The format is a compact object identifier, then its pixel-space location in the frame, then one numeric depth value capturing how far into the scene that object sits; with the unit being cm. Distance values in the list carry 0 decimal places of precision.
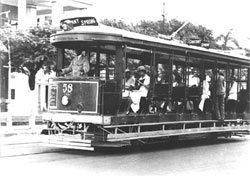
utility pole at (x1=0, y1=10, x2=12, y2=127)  1693
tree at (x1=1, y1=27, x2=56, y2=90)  1850
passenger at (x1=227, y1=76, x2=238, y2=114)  1563
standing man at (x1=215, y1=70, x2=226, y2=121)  1469
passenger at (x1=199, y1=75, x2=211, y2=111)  1419
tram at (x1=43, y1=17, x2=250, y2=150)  1094
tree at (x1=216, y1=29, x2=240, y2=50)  3506
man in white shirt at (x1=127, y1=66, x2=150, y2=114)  1177
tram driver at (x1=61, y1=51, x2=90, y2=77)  1164
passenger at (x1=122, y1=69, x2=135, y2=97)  1187
